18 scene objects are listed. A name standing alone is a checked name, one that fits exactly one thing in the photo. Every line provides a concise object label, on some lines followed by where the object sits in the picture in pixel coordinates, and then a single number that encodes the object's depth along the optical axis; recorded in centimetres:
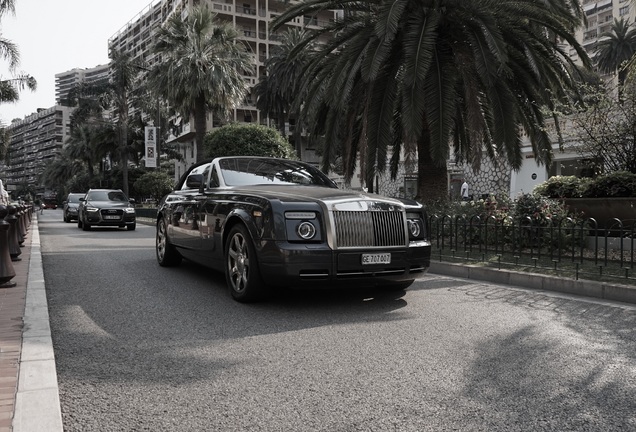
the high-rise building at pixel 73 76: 17084
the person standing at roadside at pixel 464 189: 2668
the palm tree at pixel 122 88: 4838
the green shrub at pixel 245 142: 2327
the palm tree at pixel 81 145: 6619
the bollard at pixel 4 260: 643
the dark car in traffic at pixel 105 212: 1947
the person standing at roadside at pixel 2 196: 1360
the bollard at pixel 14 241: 877
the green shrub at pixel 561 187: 1137
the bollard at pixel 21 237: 1122
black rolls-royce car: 530
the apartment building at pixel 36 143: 17225
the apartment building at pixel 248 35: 6719
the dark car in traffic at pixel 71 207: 2856
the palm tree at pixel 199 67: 2511
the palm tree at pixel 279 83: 4969
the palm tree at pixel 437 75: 1023
